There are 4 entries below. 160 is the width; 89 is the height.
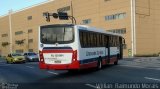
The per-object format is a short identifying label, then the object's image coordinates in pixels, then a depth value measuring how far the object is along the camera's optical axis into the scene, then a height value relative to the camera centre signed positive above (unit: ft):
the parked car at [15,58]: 75.75 -5.41
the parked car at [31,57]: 84.93 -5.62
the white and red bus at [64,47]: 32.65 -0.35
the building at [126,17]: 109.63 +18.65
